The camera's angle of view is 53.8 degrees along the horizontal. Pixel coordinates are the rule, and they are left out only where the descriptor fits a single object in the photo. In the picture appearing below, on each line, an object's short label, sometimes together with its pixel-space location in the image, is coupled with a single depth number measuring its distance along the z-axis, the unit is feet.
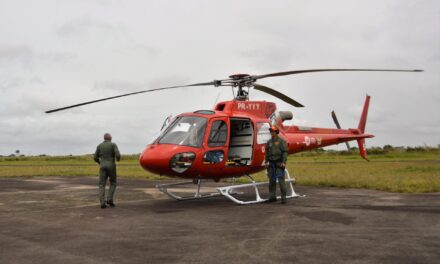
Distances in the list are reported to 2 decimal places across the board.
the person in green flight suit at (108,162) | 40.65
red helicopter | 38.37
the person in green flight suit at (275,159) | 42.11
